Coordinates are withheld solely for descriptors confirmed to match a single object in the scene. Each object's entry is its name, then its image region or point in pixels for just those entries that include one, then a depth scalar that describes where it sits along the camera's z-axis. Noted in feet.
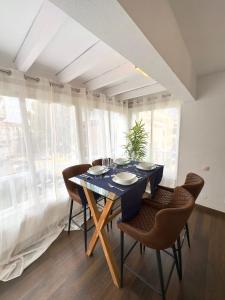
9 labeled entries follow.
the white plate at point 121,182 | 4.79
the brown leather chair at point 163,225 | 3.25
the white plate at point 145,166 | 6.20
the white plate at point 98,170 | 5.79
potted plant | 9.96
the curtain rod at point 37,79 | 5.23
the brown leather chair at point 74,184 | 5.91
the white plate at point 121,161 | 7.12
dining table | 4.37
